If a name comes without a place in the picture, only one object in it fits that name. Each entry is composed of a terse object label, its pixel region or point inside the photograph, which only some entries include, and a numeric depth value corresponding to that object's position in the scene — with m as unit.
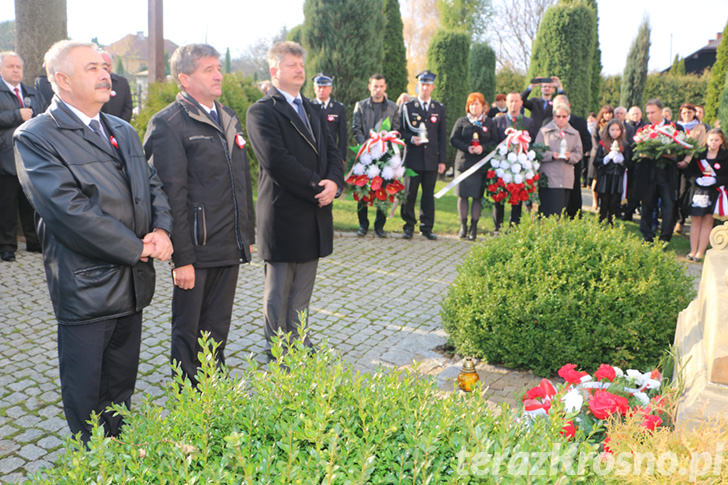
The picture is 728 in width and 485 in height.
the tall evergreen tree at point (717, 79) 15.28
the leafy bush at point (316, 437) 1.75
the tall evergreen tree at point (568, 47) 15.50
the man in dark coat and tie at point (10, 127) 7.24
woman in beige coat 8.83
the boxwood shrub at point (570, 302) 4.38
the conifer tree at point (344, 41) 13.41
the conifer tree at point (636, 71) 26.22
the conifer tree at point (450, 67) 19.22
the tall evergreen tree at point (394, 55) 17.98
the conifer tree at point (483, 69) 26.64
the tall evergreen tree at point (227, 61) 52.41
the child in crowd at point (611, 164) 10.15
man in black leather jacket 2.88
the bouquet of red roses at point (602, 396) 2.85
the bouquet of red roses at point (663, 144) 9.13
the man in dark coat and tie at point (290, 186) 4.32
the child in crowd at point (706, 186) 8.84
